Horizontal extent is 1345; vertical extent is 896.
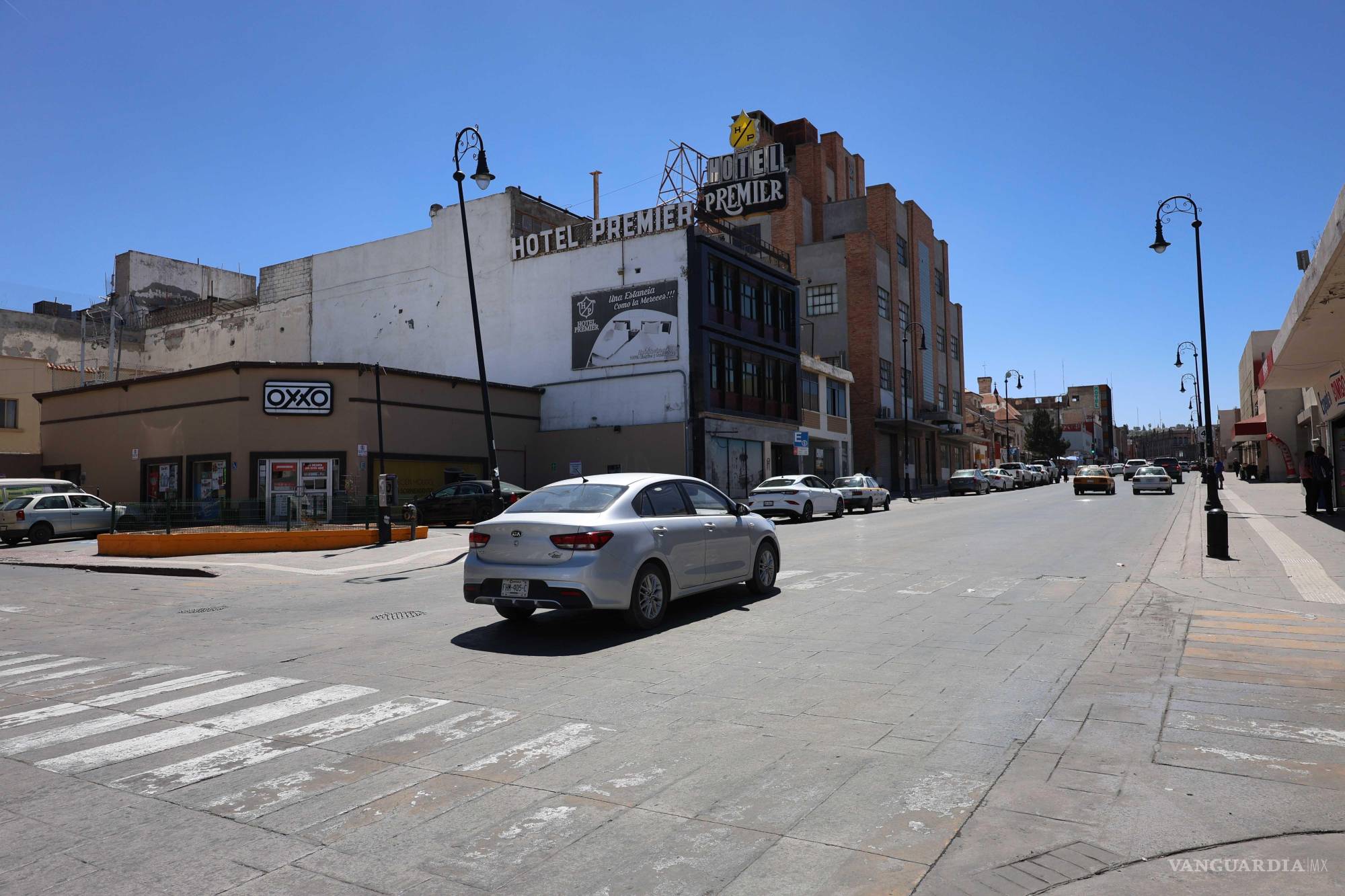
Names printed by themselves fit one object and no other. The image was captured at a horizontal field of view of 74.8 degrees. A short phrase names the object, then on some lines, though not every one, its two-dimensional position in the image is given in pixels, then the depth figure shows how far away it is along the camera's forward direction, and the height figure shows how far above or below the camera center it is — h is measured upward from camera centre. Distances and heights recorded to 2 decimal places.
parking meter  22.19 -0.70
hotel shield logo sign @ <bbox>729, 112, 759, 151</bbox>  51.56 +20.30
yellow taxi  42.66 -0.58
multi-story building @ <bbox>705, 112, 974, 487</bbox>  57.62 +12.97
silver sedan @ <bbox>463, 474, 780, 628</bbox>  8.43 -0.68
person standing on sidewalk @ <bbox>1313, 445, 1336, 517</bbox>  24.16 -0.37
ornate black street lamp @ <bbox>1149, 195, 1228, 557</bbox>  14.64 -0.94
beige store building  29.86 +2.10
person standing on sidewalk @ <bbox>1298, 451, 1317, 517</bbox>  24.48 -0.55
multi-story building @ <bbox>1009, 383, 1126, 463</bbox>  141.62 +9.16
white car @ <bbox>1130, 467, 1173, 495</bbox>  42.44 -0.62
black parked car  28.20 -0.58
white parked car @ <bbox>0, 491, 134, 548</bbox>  25.09 -0.61
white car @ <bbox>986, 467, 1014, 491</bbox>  53.88 -0.45
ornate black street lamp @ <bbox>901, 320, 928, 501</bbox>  47.70 +3.93
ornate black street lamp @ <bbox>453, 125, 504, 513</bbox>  20.92 +7.25
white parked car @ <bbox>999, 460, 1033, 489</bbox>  58.89 -0.18
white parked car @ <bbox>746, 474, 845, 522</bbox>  28.38 -0.69
